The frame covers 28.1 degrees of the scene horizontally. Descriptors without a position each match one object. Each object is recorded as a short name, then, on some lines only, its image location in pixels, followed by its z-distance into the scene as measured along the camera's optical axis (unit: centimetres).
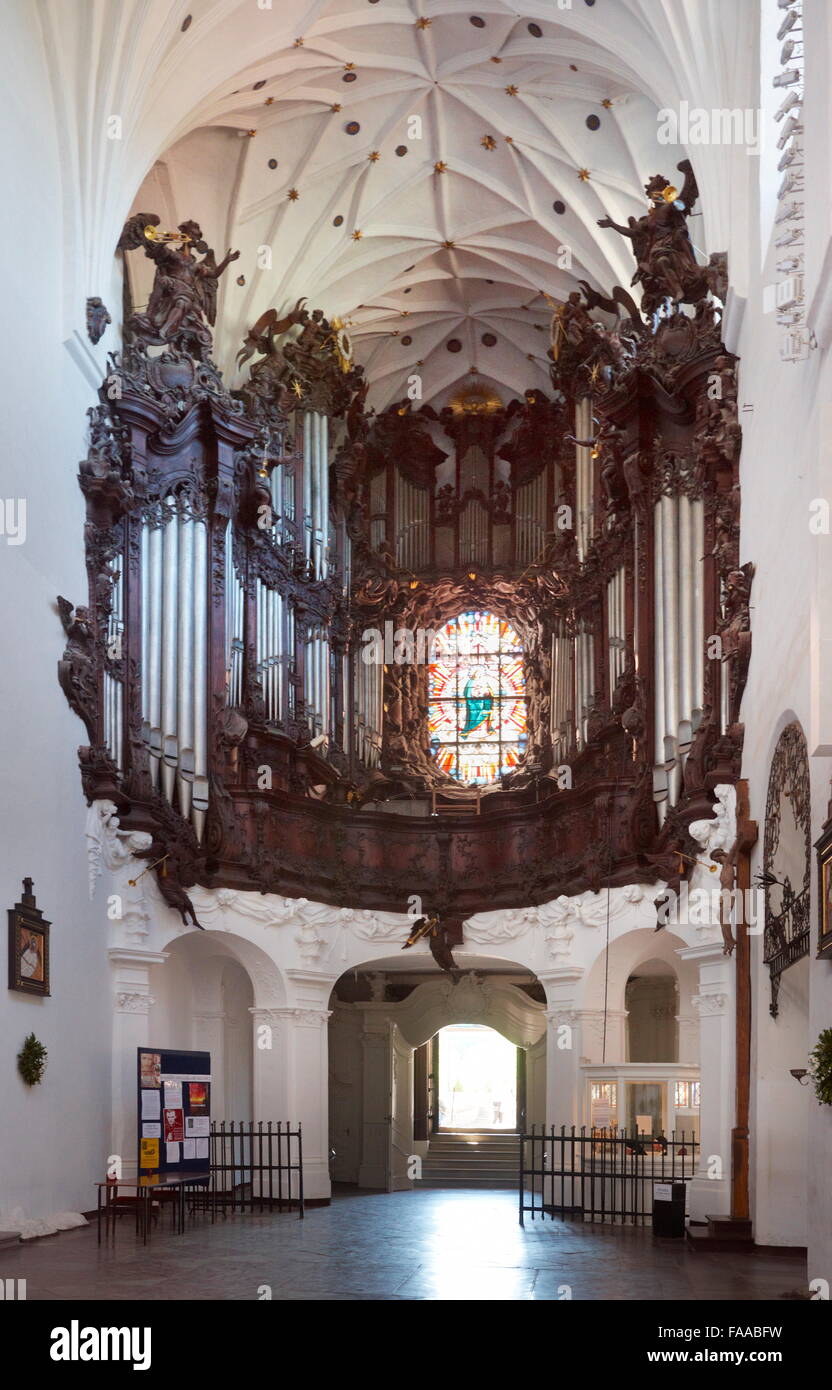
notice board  1658
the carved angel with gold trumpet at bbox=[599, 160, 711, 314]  2002
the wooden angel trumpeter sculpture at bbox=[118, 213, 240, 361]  2123
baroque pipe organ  1952
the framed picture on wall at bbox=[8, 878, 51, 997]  1595
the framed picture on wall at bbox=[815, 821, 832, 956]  1073
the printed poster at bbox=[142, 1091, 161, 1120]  1658
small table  1558
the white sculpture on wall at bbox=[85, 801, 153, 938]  1886
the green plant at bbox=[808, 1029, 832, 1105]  1045
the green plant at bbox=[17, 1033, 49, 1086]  1611
